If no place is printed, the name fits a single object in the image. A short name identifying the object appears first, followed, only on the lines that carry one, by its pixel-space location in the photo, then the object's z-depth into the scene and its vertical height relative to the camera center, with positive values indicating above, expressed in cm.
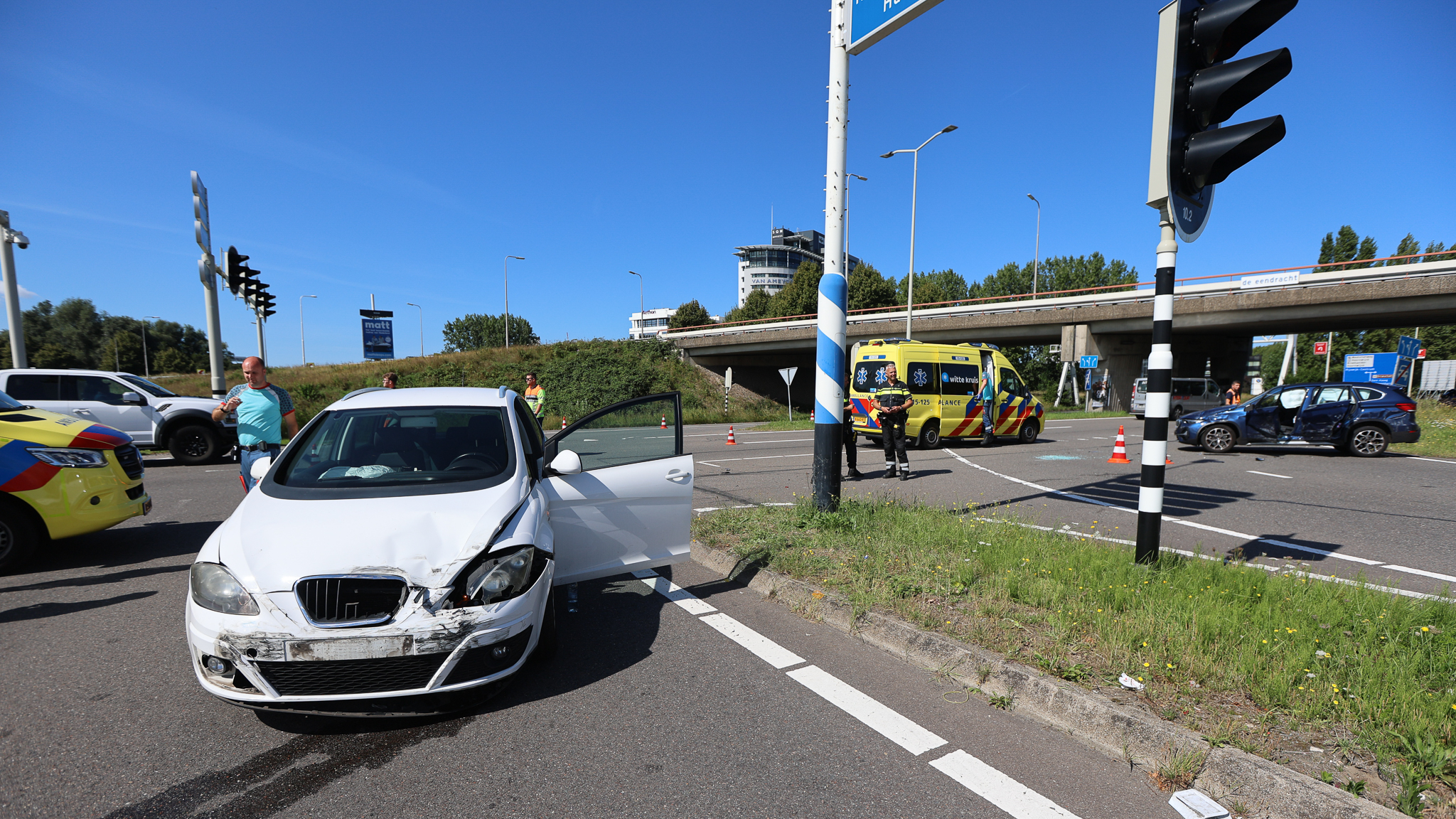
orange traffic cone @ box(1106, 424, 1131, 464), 1260 -148
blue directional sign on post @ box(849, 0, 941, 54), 521 +290
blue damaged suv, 1266 -87
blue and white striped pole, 589 +69
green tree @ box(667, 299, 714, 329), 7469 +638
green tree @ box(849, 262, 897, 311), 5606 +713
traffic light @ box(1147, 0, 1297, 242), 367 +163
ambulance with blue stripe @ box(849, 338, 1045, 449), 1517 -27
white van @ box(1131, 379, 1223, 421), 2864 -91
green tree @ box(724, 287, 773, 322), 6975 +719
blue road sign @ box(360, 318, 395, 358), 4328 +197
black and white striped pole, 402 -2
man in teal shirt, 557 -44
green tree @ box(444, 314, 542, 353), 9381 +536
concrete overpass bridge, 2408 +242
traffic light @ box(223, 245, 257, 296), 1316 +197
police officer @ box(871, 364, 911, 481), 1014 -66
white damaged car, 270 -88
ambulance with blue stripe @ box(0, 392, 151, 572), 507 -92
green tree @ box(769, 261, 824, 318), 5816 +701
